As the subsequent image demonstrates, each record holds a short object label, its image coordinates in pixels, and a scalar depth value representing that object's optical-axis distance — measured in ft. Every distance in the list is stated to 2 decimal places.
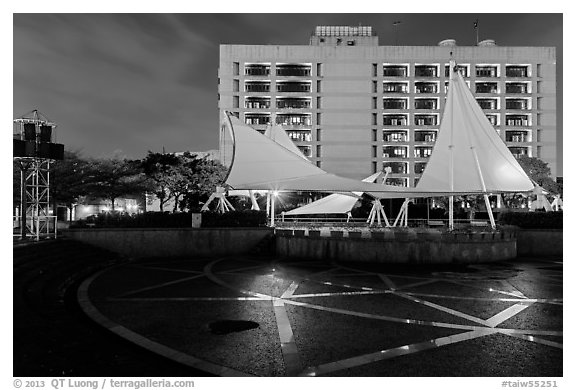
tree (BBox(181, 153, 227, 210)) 149.07
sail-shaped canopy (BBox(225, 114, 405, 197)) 90.09
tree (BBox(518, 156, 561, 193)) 182.80
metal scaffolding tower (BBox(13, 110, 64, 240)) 62.11
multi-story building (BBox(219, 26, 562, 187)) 236.02
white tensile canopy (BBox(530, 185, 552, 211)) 105.24
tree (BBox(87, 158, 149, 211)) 119.85
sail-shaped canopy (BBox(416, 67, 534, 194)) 99.86
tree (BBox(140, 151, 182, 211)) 142.61
